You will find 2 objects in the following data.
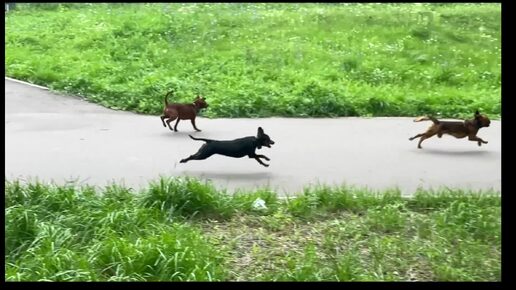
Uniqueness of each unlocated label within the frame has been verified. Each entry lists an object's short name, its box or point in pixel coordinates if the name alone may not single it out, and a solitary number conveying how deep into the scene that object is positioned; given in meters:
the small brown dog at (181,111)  15.53
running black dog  12.64
